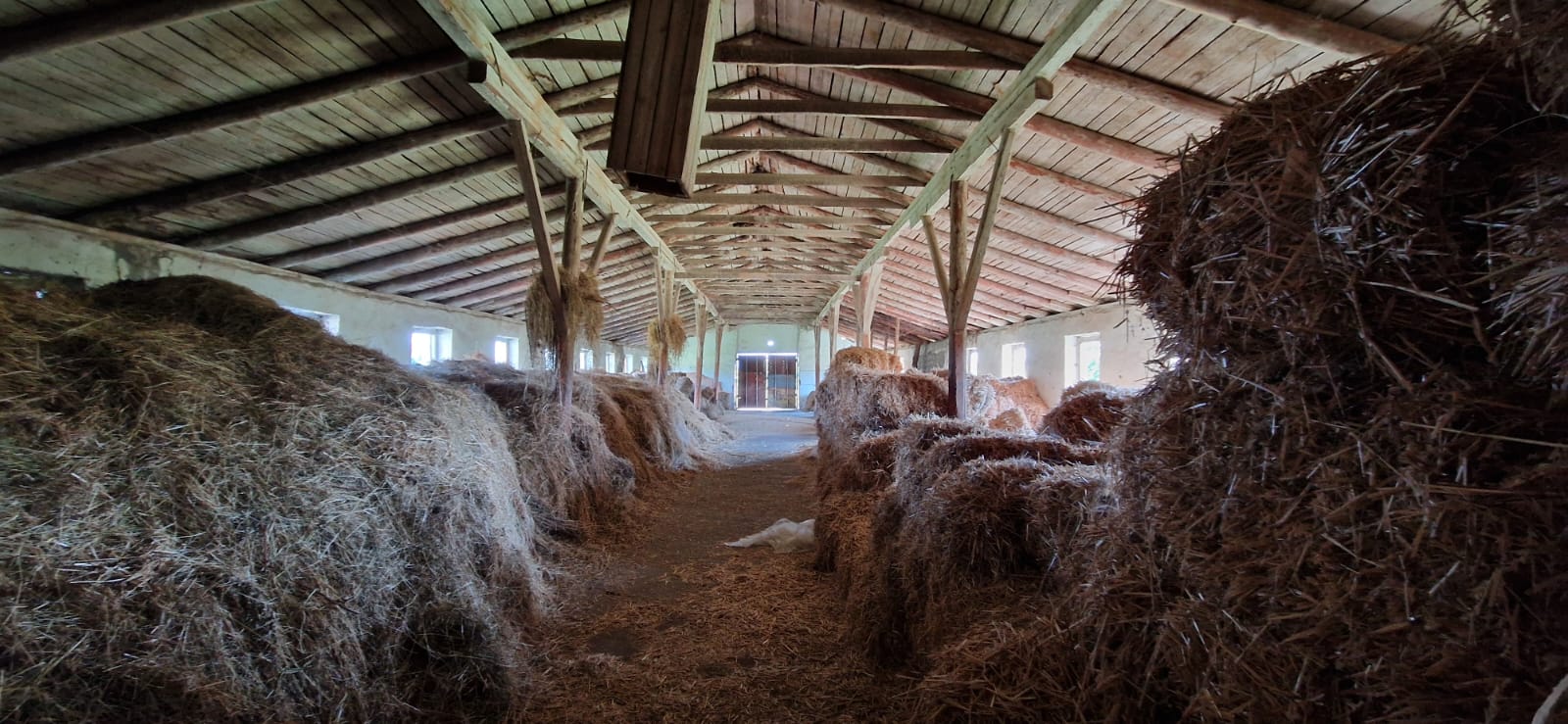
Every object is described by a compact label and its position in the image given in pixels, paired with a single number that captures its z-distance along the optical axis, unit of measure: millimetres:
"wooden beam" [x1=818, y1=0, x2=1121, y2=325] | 2674
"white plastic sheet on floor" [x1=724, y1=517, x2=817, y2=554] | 3982
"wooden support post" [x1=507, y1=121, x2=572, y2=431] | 3719
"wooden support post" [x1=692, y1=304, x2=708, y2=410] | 12577
